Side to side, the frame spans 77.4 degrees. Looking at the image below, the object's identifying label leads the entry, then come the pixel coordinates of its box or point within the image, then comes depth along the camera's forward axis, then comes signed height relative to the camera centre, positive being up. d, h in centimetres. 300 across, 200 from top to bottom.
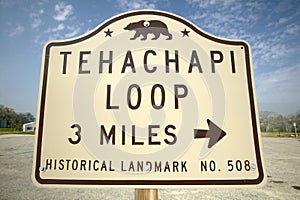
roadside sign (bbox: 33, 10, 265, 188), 81 +8
